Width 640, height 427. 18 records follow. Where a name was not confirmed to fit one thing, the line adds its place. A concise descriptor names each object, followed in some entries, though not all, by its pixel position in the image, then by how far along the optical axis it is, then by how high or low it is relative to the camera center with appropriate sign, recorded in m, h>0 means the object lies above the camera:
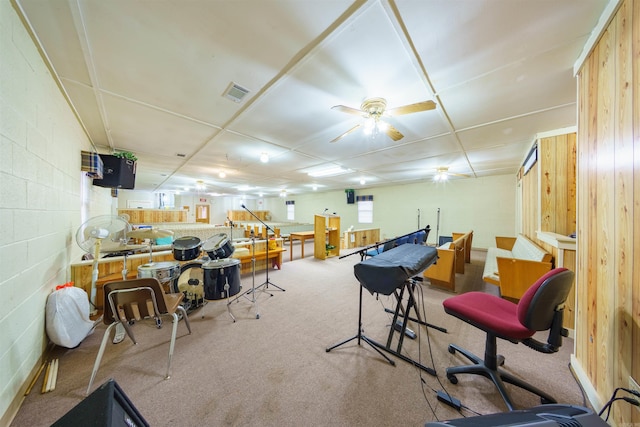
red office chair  1.17 -0.71
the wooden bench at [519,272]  2.37 -0.71
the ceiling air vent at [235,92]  1.78 +1.10
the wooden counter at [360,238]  6.84 -0.90
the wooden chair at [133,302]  1.53 -0.70
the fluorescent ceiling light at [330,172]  5.12 +1.09
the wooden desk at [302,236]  5.60 -0.66
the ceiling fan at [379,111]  1.71 +0.93
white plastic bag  1.69 -0.92
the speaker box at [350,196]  8.53 +0.70
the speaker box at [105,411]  0.66 -0.68
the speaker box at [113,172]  2.89 +0.57
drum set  2.22 -0.68
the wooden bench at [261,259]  3.95 -1.00
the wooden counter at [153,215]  8.53 -0.14
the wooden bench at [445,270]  3.25 -0.92
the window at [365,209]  8.55 +0.16
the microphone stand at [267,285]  3.38 -1.25
